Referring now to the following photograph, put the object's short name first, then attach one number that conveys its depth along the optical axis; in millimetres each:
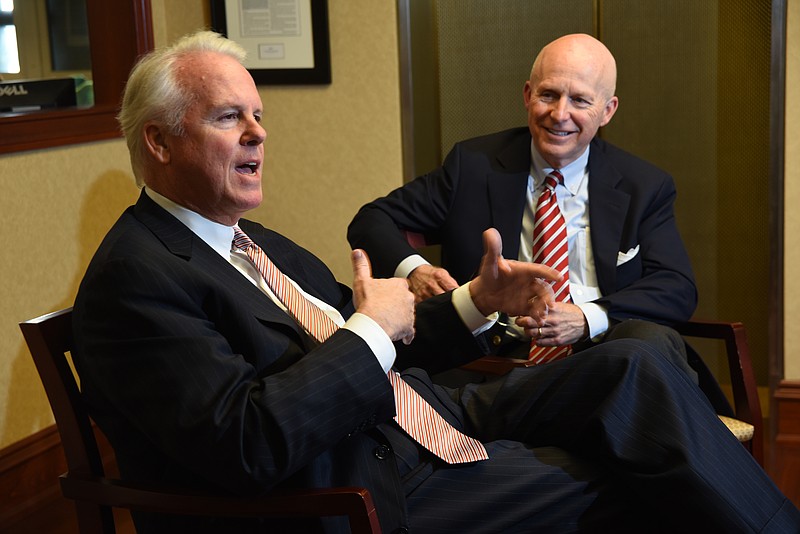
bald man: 2754
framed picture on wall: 4043
